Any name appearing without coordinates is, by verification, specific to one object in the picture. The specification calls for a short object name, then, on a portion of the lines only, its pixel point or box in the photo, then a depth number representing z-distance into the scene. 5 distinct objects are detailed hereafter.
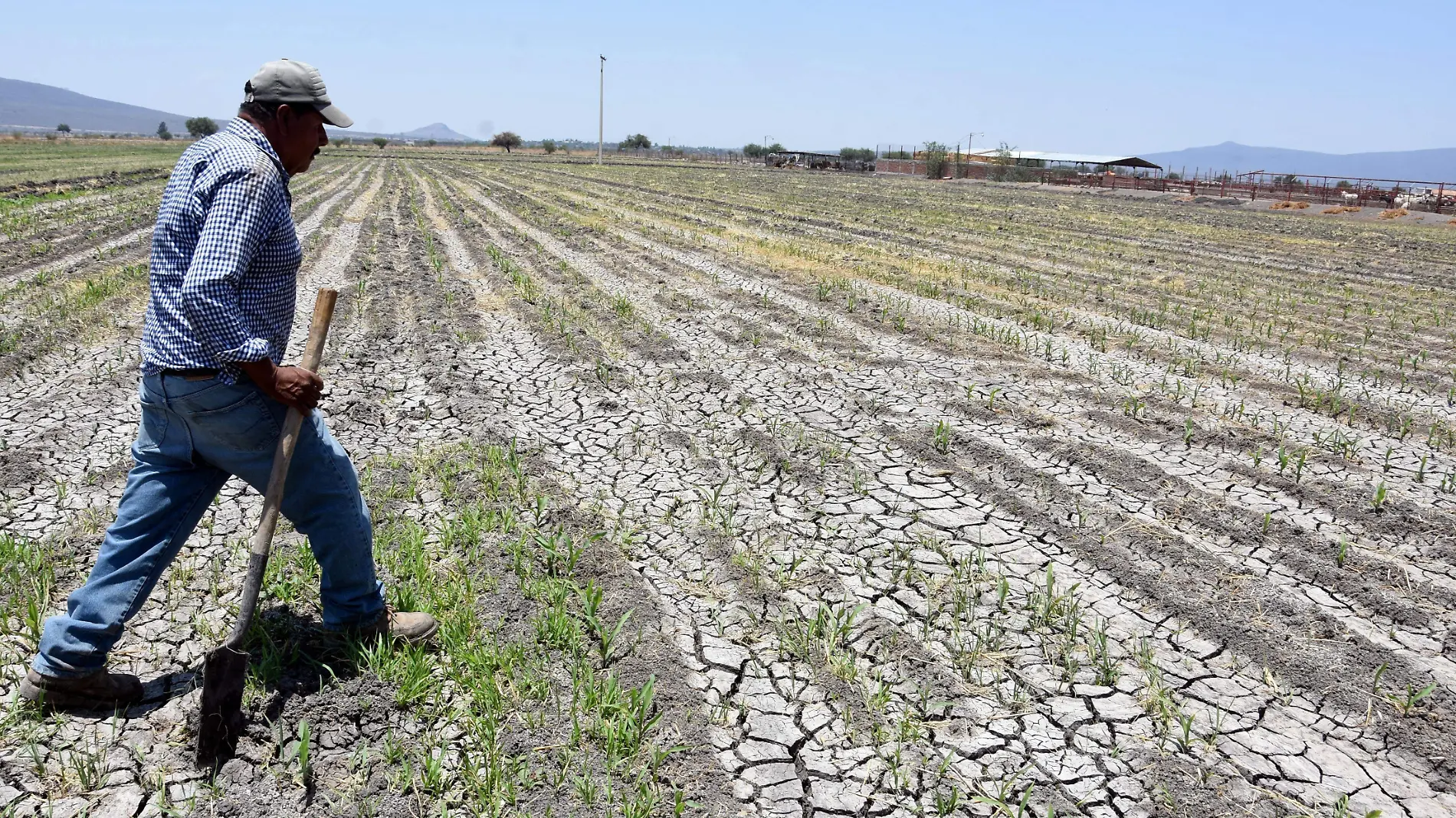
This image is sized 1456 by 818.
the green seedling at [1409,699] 3.21
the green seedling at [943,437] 5.82
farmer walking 2.69
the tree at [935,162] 57.50
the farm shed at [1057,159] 66.69
